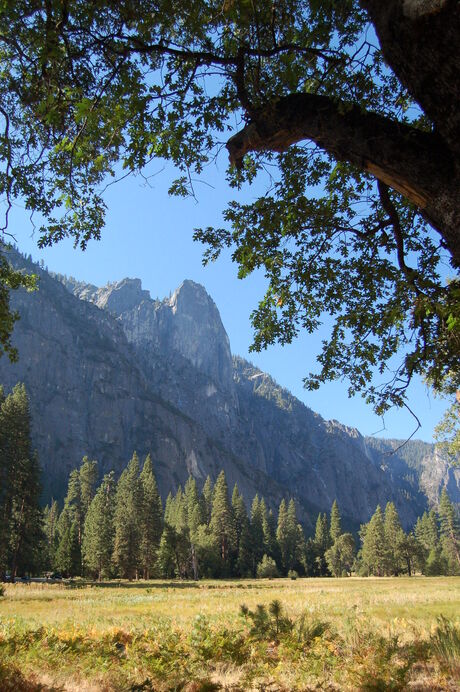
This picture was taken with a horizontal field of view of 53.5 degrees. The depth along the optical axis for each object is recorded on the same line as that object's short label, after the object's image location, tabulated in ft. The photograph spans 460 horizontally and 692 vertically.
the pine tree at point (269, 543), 261.03
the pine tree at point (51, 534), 213.25
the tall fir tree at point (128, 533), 175.94
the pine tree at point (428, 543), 262.06
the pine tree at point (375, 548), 253.44
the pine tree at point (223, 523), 246.53
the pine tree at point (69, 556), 186.19
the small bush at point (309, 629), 30.86
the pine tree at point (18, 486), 131.34
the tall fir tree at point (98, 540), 172.55
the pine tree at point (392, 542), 257.55
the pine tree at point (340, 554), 262.67
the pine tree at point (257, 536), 251.39
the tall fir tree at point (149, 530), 191.21
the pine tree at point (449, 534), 266.16
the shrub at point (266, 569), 229.86
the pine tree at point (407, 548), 261.07
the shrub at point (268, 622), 32.35
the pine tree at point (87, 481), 237.66
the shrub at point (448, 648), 23.50
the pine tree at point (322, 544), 279.69
